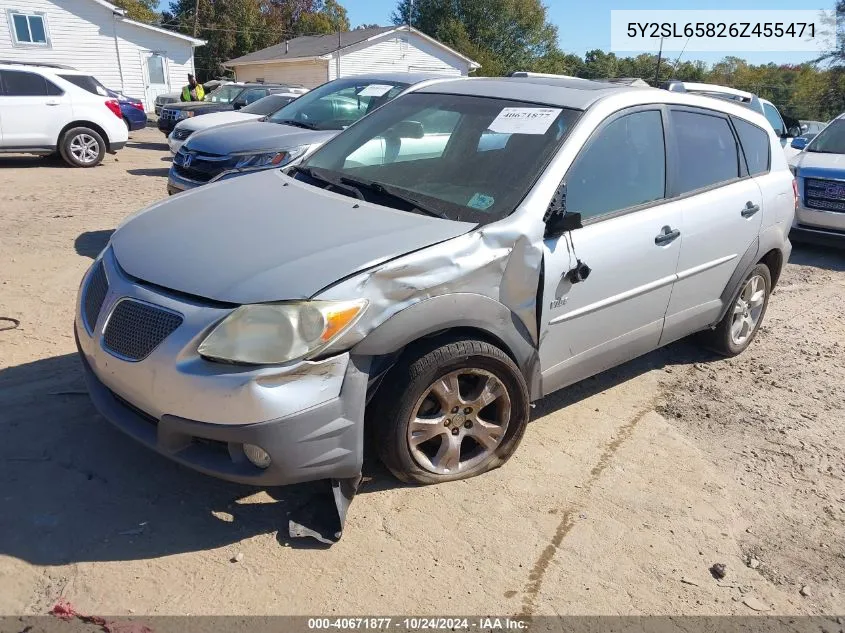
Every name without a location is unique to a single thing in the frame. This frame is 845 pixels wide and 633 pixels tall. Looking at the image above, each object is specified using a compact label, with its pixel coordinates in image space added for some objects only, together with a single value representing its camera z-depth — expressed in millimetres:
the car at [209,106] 15439
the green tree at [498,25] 52125
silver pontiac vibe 2586
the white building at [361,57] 32812
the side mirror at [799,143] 10359
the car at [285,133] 6961
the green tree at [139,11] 51125
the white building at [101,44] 25891
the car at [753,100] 8086
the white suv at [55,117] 11258
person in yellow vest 18016
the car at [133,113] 17781
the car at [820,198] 8305
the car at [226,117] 10211
